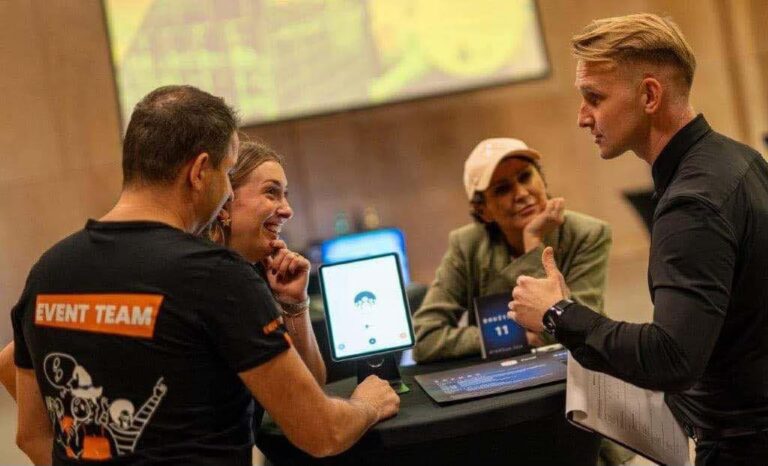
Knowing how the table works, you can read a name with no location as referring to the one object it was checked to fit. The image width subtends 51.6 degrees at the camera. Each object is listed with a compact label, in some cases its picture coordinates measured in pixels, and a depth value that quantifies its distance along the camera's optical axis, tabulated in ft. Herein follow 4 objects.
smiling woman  5.97
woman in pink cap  7.07
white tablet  5.87
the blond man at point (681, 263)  4.03
